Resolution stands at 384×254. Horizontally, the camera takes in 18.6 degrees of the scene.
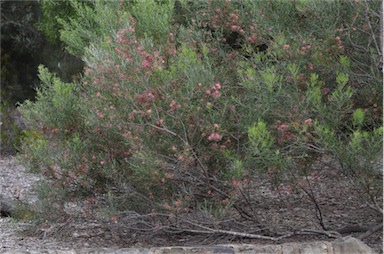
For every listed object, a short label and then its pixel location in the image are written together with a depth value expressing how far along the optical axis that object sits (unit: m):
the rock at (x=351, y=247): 7.94
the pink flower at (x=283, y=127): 7.94
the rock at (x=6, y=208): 11.88
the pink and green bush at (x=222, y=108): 8.01
